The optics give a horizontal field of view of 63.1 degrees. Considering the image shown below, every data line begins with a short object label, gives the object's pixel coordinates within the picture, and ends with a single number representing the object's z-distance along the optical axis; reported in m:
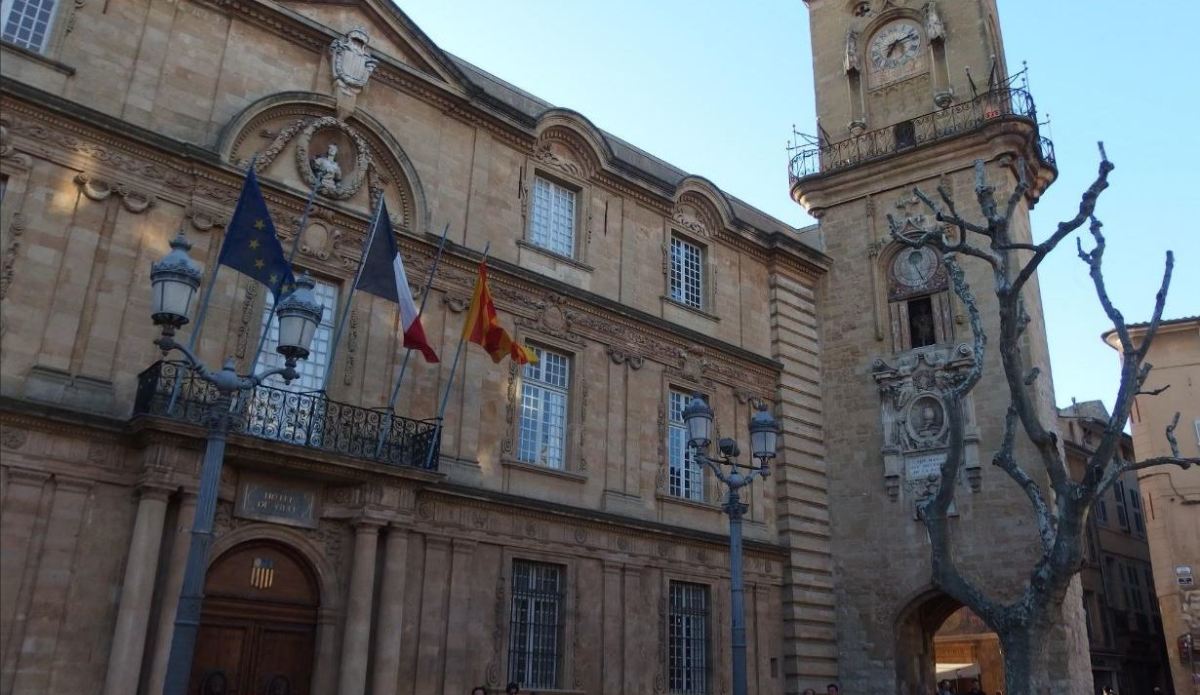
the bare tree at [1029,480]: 11.23
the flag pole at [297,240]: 11.41
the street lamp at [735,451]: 10.64
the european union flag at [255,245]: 10.14
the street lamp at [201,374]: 6.98
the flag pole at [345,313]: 11.77
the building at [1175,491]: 22.66
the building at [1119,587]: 27.64
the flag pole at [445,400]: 12.78
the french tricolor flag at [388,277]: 11.68
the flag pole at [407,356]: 12.41
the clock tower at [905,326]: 17.33
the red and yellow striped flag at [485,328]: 13.12
